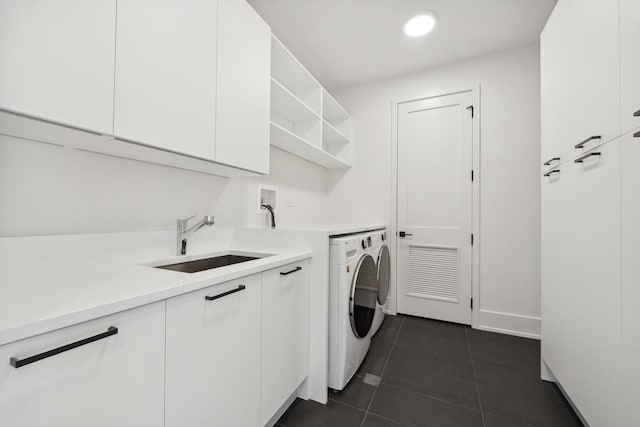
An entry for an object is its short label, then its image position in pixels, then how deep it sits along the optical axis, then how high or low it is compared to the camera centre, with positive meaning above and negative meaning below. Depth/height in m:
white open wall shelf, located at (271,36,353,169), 1.93 +0.90
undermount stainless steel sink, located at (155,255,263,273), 1.39 -0.29
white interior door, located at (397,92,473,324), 2.57 +0.10
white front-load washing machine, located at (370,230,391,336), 2.16 -0.49
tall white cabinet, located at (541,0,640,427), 0.94 +0.04
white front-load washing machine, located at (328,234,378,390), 1.55 -0.58
